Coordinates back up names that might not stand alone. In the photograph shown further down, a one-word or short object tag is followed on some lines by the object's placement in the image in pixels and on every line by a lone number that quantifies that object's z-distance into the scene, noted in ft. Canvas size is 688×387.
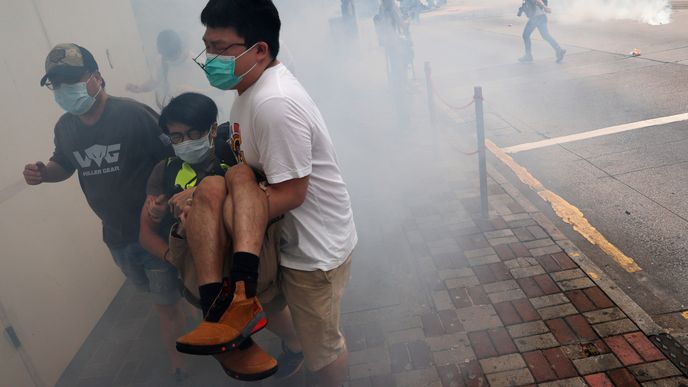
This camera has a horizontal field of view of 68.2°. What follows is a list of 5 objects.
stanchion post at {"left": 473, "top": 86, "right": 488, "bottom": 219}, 14.89
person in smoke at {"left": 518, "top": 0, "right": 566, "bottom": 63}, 35.22
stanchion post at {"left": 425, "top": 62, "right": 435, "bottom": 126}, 21.64
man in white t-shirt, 6.33
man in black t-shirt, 9.47
